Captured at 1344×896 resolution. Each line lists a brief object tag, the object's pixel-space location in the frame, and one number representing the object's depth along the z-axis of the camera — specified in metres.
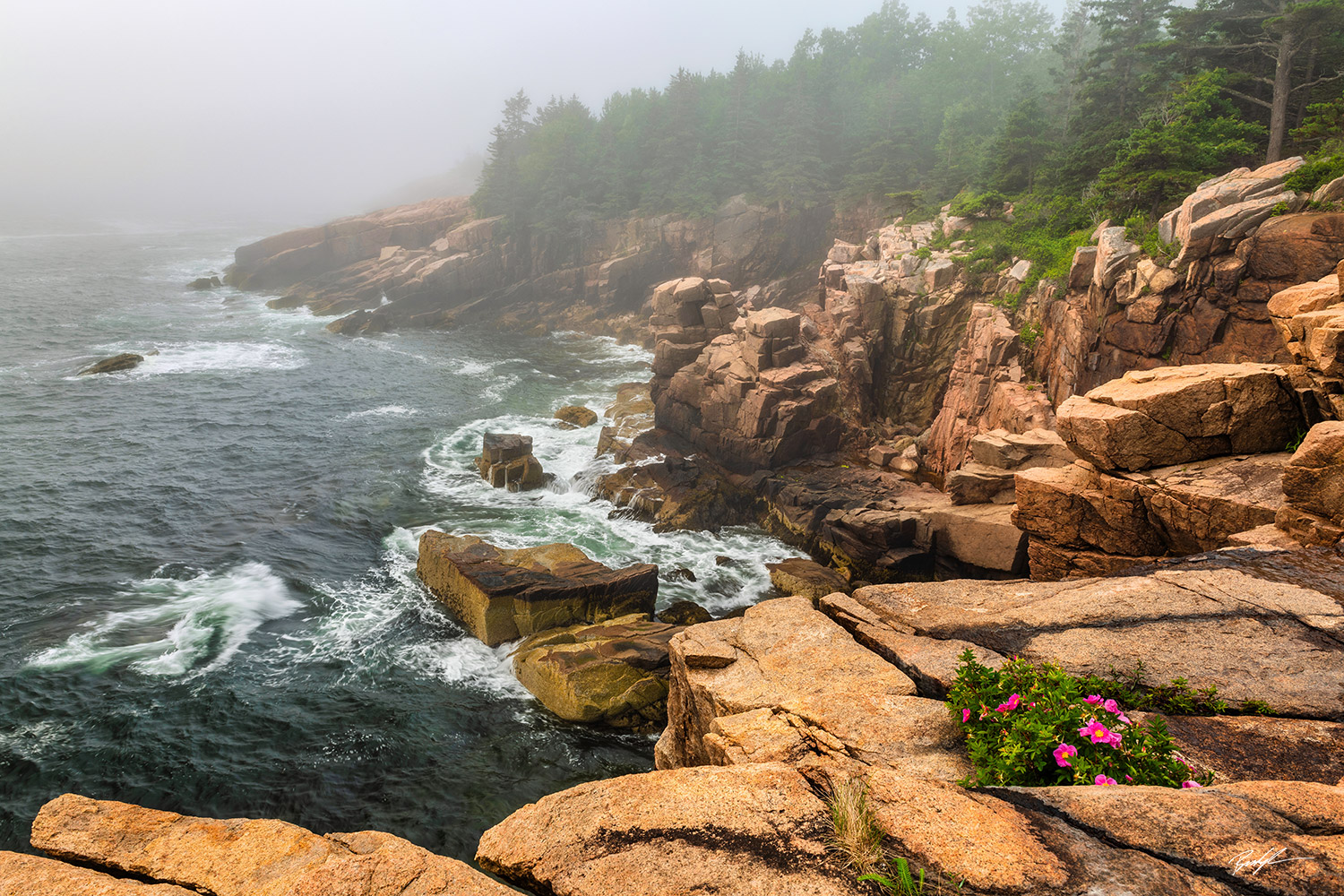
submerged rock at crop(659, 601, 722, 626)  21.64
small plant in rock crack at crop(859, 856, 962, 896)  5.04
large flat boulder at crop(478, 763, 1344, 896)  5.03
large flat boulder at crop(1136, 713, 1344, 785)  6.72
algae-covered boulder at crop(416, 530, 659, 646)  20.80
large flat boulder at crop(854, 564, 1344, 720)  8.23
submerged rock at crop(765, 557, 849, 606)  23.08
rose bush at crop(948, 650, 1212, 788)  6.30
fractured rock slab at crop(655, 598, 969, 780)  7.67
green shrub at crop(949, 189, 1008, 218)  39.72
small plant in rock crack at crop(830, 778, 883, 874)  5.37
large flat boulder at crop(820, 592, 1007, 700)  8.87
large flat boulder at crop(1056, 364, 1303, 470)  14.18
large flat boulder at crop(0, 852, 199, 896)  6.64
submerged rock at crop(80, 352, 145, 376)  45.19
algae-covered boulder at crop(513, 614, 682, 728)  17.75
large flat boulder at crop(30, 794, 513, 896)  6.32
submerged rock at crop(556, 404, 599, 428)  40.47
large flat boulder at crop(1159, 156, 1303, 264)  19.53
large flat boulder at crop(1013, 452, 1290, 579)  13.51
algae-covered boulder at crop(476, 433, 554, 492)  31.97
